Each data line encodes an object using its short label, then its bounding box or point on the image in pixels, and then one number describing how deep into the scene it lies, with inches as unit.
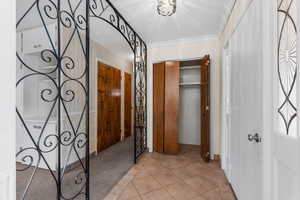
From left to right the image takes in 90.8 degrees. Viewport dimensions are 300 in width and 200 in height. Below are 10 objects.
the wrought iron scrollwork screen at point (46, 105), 84.1
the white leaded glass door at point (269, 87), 40.2
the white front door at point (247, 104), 47.7
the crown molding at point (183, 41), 119.9
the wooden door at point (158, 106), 128.1
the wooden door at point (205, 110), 109.9
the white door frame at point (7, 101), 16.4
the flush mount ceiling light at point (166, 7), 66.5
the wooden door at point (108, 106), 138.0
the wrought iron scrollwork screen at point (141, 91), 113.9
